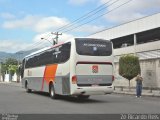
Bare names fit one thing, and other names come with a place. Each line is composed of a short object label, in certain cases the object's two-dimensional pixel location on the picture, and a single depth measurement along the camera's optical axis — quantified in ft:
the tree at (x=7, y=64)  393.21
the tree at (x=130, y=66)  111.65
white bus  69.21
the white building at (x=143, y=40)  117.80
